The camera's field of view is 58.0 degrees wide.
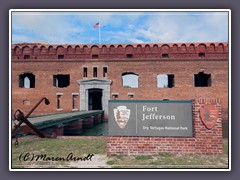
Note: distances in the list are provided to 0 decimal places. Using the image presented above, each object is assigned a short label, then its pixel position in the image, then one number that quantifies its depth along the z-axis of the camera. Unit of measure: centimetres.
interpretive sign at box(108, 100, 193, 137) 632
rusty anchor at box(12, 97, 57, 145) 654
